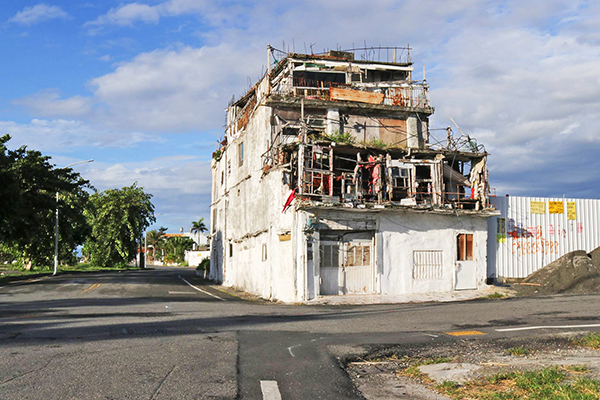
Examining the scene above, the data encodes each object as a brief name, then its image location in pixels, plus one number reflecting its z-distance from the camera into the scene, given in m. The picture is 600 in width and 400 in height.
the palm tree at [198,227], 127.19
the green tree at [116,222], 65.69
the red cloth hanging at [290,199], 22.19
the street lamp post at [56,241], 44.09
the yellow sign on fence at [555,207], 27.10
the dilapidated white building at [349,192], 22.64
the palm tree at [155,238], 128.25
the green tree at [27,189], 30.47
